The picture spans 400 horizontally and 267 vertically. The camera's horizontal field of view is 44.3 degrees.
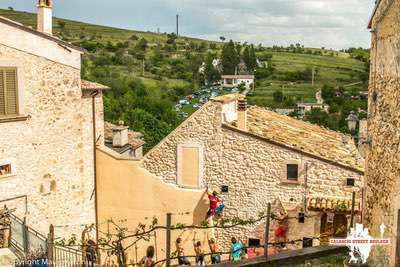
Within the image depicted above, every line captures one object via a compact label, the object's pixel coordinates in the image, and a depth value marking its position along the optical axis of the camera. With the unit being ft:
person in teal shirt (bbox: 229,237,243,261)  42.16
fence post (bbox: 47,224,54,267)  30.85
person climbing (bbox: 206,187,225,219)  50.72
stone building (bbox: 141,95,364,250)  48.39
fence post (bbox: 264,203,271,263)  25.73
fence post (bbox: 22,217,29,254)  41.88
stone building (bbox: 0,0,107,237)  43.14
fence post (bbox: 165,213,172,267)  26.18
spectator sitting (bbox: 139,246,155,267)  35.91
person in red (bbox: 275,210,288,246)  48.75
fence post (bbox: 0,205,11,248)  40.91
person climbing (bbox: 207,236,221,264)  43.36
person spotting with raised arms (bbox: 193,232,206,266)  40.15
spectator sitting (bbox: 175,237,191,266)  39.58
